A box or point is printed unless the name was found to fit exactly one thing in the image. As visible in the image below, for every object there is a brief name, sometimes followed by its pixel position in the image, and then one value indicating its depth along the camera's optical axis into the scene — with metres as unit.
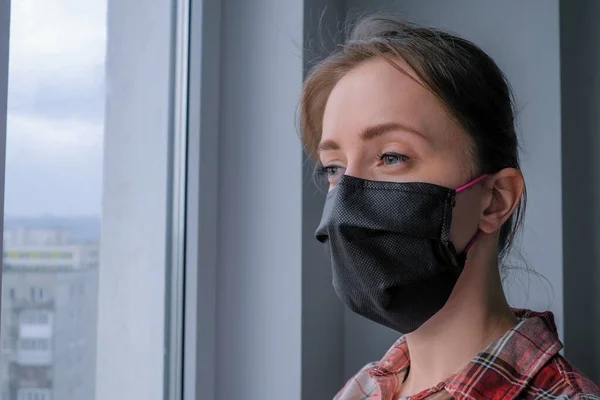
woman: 0.90
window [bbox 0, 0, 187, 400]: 1.00
